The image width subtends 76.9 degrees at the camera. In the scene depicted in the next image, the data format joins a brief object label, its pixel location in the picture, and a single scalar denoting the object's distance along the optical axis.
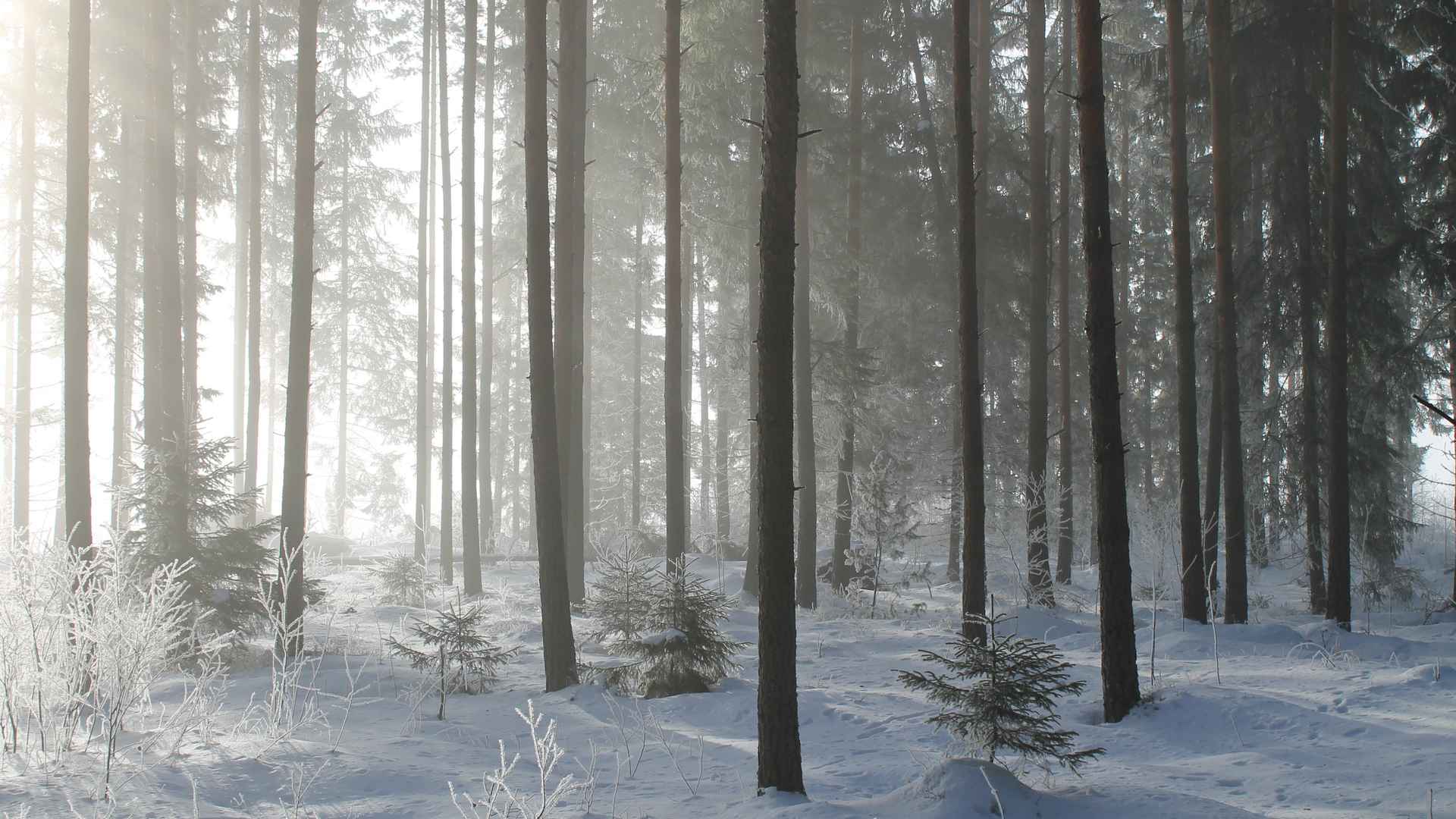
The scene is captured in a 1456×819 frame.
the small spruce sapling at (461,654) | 9.99
